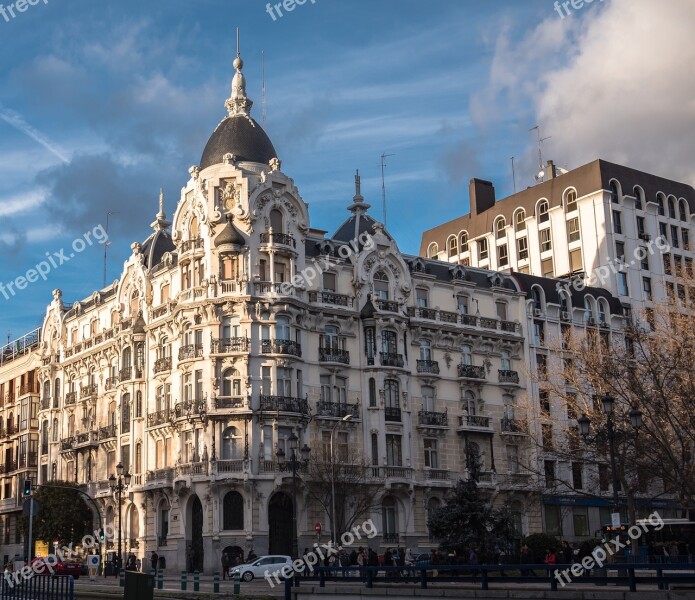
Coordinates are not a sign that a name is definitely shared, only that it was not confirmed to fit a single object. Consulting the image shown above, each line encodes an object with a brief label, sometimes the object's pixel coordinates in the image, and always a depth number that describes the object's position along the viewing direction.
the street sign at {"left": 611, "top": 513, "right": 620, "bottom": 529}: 35.62
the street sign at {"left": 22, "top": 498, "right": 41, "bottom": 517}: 32.09
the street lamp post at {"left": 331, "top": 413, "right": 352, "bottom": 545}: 55.88
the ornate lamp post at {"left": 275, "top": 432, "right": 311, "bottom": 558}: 44.03
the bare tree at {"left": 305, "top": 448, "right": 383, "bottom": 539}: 58.41
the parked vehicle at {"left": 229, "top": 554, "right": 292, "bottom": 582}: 48.75
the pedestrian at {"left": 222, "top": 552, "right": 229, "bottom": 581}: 55.44
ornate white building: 59.78
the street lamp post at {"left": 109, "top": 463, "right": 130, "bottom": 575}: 56.90
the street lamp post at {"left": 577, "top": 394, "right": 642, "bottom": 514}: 35.62
